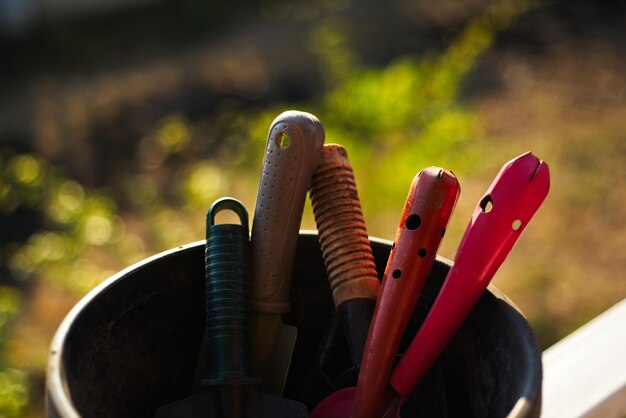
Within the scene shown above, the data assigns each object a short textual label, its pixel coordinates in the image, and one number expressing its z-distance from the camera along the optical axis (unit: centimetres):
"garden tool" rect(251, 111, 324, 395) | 102
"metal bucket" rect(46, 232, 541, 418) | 94
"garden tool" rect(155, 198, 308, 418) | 100
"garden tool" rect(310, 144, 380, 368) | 101
